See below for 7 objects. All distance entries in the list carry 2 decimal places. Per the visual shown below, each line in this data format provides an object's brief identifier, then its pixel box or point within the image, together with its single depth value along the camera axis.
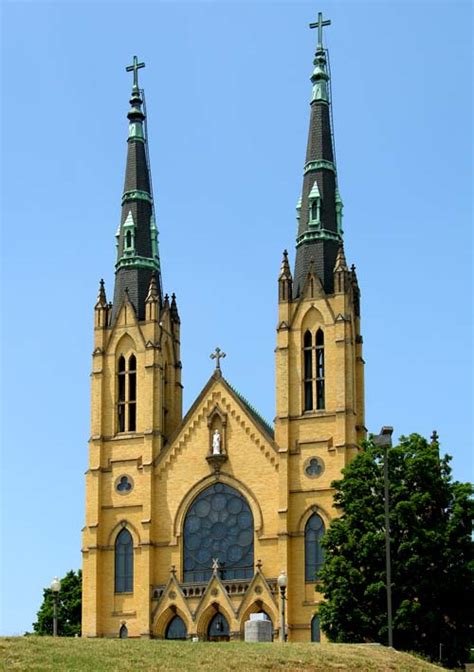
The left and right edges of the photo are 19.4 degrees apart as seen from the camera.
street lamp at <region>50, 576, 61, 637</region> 48.53
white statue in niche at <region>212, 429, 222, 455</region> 70.69
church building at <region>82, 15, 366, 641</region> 67.50
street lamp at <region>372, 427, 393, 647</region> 40.94
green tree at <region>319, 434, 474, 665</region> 52.91
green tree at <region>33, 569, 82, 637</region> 79.75
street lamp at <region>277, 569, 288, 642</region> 50.32
